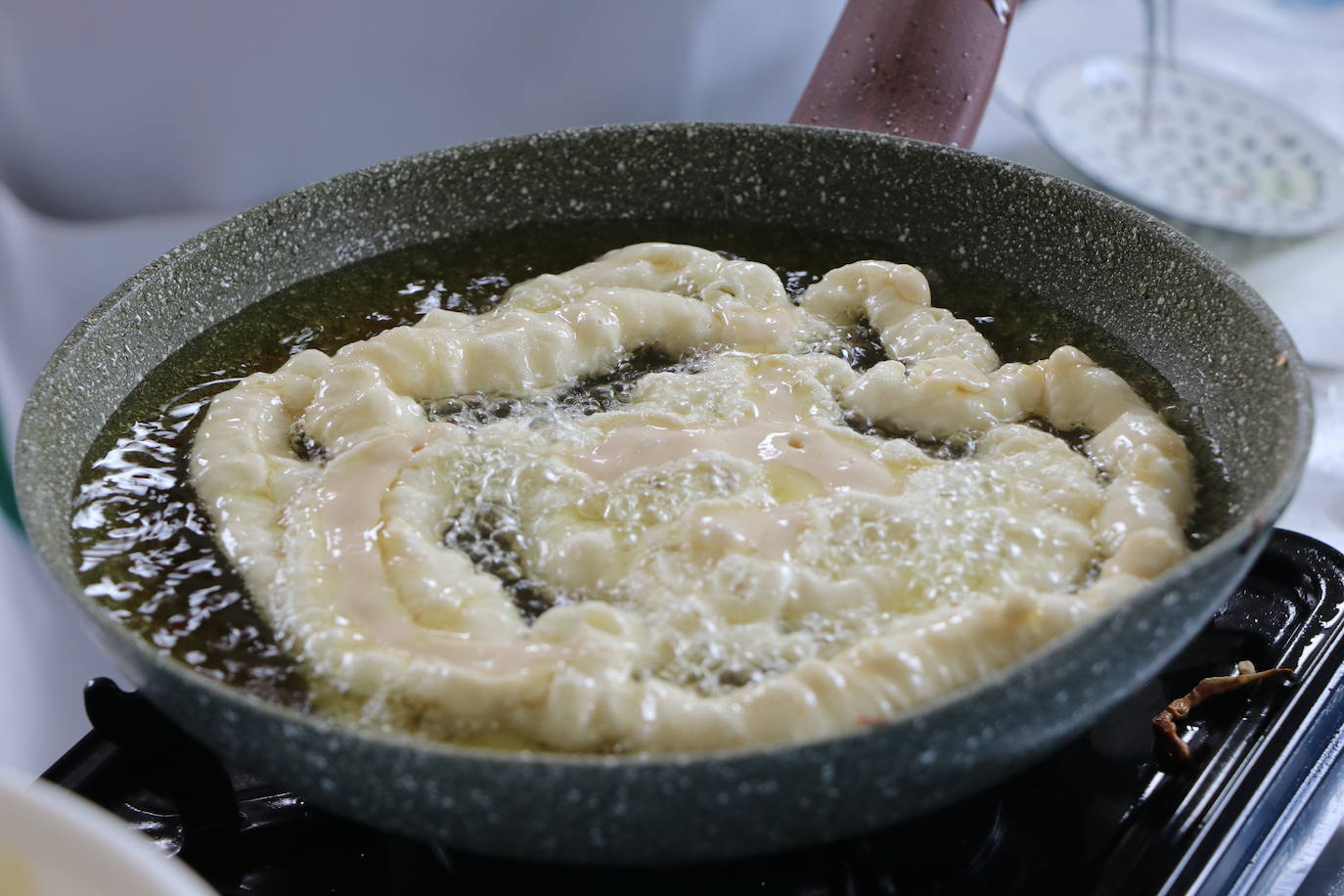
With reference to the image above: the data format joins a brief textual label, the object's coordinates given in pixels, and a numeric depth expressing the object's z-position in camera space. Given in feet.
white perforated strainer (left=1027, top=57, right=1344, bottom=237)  3.95
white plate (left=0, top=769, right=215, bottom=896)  2.63
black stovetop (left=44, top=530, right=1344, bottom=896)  2.97
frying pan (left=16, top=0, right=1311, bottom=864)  2.76
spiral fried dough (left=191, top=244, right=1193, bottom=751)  2.88
